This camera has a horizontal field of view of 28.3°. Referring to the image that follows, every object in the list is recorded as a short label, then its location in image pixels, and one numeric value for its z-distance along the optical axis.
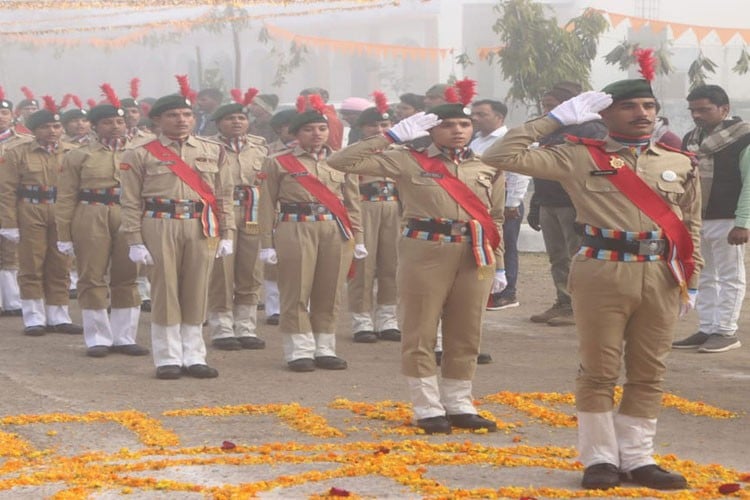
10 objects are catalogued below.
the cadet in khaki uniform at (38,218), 13.44
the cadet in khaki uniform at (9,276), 14.53
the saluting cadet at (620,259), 7.17
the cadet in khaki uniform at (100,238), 12.00
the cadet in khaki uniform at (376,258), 12.65
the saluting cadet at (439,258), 8.67
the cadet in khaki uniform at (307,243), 11.08
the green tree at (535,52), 20.75
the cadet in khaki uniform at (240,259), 12.51
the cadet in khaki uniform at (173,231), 10.73
